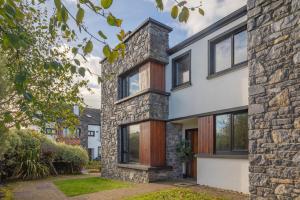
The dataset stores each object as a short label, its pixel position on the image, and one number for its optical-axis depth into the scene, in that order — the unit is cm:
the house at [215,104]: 521
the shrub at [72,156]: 1521
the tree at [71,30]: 200
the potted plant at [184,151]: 955
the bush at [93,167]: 1862
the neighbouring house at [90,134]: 3062
